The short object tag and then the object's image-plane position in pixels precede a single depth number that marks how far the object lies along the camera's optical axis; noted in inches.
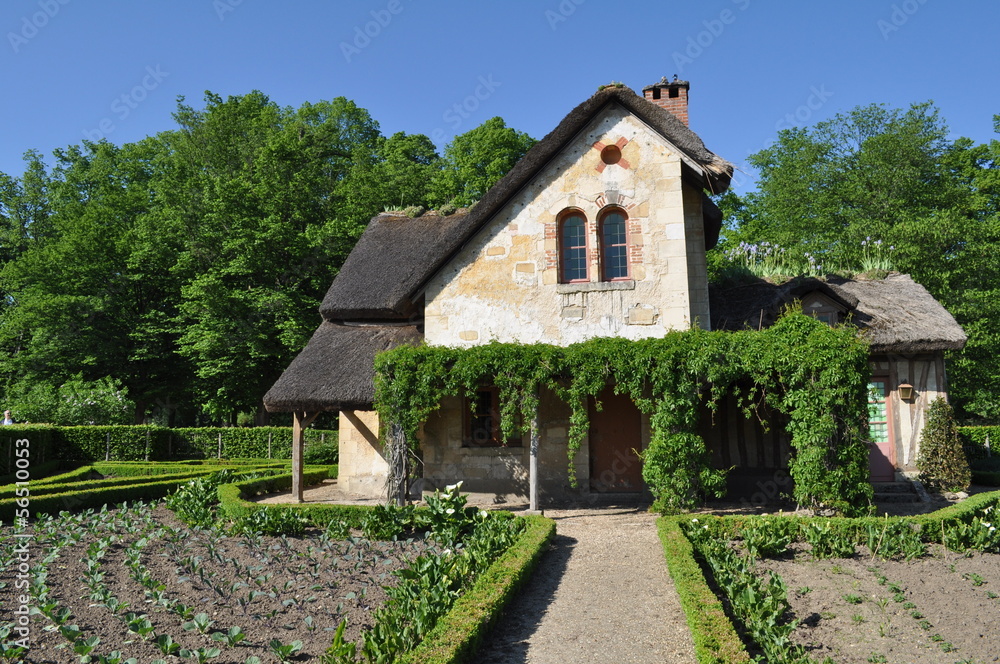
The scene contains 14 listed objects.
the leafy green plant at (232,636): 224.2
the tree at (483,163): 1213.7
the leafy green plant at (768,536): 357.1
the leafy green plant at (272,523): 405.9
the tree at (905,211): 978.1
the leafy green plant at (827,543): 358.9
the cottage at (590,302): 523.8
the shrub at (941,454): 575.5
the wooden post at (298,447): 565.9
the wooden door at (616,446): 553.3
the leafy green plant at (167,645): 217.6
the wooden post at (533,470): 478.6
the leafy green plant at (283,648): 213.8
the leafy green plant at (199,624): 237.6
